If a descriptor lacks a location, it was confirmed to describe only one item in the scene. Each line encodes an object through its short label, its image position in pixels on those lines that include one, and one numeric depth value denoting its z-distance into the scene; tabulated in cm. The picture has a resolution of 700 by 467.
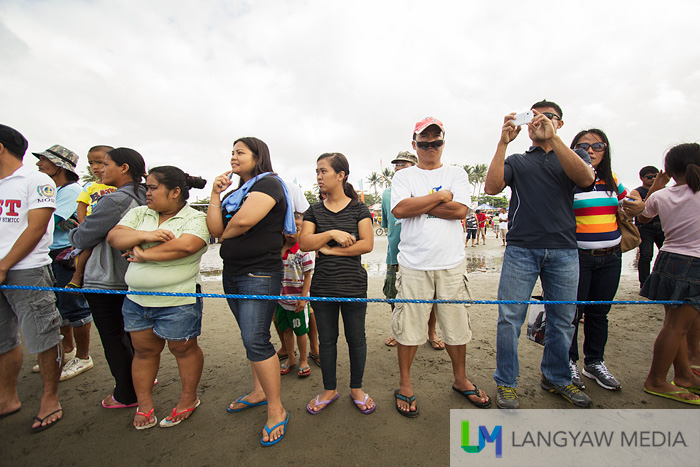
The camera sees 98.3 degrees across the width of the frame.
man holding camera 242
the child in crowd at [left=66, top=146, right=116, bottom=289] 260
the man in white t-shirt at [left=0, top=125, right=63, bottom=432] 235
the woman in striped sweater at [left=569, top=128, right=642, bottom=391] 263
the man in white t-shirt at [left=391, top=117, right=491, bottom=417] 246
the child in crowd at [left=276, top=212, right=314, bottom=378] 303
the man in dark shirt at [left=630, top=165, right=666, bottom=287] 474
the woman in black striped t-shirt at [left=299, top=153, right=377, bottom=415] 244
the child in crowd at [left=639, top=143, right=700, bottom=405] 251
